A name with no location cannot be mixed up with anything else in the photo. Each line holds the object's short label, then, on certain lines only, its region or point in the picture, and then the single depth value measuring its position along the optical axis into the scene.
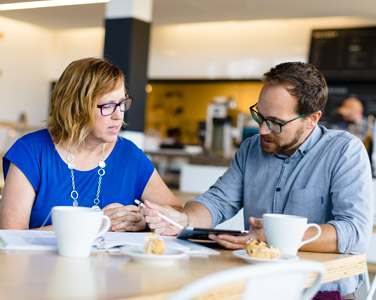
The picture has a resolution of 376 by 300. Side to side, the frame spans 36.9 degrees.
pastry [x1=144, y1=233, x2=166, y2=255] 1.11
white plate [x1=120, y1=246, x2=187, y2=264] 1.08
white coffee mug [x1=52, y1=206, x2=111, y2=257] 1.07
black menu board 6.05
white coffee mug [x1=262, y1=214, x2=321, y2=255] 1.22
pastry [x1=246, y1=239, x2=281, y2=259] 1.16
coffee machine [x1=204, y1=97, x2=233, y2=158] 4.90
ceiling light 6.00
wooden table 0.84
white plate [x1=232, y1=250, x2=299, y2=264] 1.14
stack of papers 1.18
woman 1.69
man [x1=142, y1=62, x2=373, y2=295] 1.57
